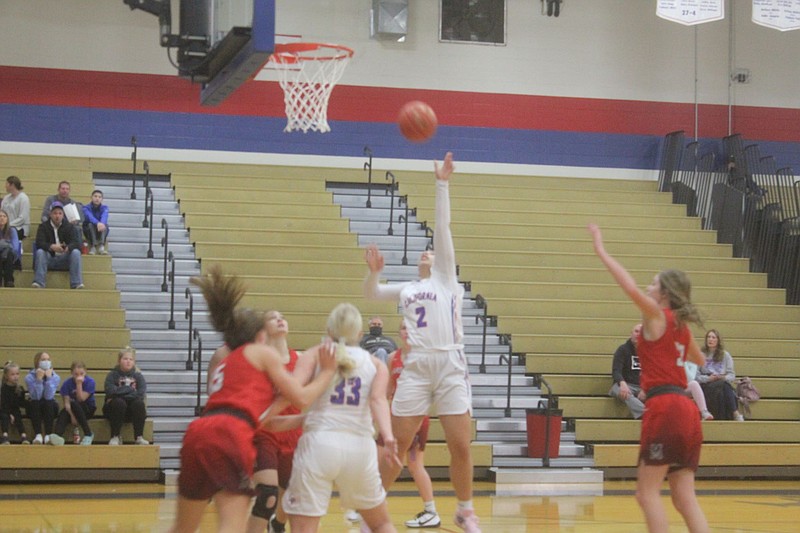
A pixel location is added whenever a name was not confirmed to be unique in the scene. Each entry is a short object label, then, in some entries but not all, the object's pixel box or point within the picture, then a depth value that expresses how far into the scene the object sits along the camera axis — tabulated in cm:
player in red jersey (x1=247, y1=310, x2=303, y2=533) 666
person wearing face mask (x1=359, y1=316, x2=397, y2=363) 1217
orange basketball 814
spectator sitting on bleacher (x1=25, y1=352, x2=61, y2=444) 1152
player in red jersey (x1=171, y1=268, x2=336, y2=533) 548
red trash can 1241
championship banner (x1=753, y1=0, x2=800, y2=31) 1480
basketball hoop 1309
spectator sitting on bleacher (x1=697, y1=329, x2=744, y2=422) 1352
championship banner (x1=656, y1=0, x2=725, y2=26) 1420
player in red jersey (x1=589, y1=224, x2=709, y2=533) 630
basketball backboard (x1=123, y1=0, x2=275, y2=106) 868
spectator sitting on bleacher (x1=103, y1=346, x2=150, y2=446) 1173
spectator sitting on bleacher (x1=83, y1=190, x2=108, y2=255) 1457
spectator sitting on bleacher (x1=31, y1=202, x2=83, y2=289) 1379
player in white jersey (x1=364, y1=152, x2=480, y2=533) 753
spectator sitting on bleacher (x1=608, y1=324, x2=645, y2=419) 1317
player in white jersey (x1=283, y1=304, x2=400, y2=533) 575
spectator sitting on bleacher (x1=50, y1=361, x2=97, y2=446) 1167
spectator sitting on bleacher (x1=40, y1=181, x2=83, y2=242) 1404
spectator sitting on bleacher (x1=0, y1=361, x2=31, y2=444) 1158
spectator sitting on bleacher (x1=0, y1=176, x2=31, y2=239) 1420
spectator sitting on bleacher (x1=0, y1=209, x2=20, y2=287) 1359
